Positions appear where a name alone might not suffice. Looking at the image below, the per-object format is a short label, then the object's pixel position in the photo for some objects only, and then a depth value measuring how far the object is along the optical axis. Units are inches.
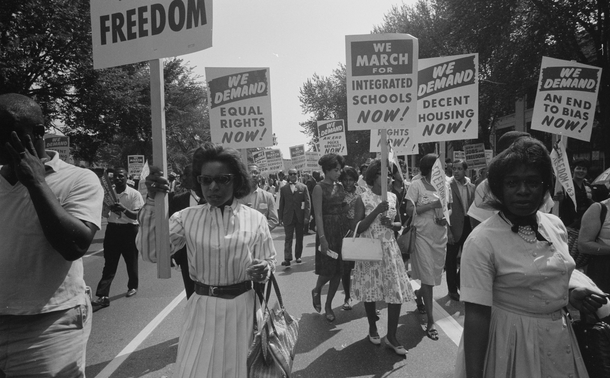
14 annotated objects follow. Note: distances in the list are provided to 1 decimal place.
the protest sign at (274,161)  684.7
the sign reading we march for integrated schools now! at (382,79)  208.2
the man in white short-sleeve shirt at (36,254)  81.7
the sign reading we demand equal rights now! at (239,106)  244.2
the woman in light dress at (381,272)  187.5
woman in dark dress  243.3
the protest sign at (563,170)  250.2
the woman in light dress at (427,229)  215.0
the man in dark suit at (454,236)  267.3
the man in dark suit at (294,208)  413.1
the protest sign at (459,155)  735.0
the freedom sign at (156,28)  125.0
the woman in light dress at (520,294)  82.2
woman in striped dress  100.9
